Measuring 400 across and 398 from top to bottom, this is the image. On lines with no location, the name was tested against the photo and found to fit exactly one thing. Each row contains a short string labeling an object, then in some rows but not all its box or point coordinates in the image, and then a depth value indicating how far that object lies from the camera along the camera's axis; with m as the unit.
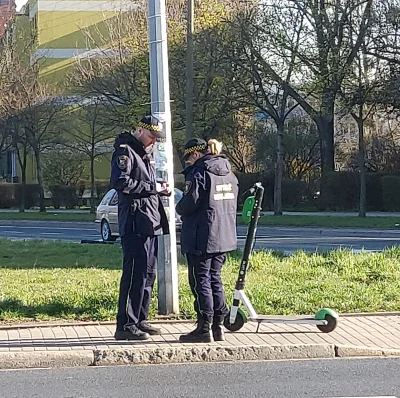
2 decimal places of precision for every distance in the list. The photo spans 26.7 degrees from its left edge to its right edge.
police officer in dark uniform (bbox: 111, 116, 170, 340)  7.84
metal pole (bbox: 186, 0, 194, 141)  27.06
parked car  22.36
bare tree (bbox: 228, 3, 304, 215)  30.56
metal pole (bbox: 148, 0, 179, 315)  8.95
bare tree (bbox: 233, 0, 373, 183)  29.50
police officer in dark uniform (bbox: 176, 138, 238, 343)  7.76
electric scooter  8.02
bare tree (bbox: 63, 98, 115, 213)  42.09
